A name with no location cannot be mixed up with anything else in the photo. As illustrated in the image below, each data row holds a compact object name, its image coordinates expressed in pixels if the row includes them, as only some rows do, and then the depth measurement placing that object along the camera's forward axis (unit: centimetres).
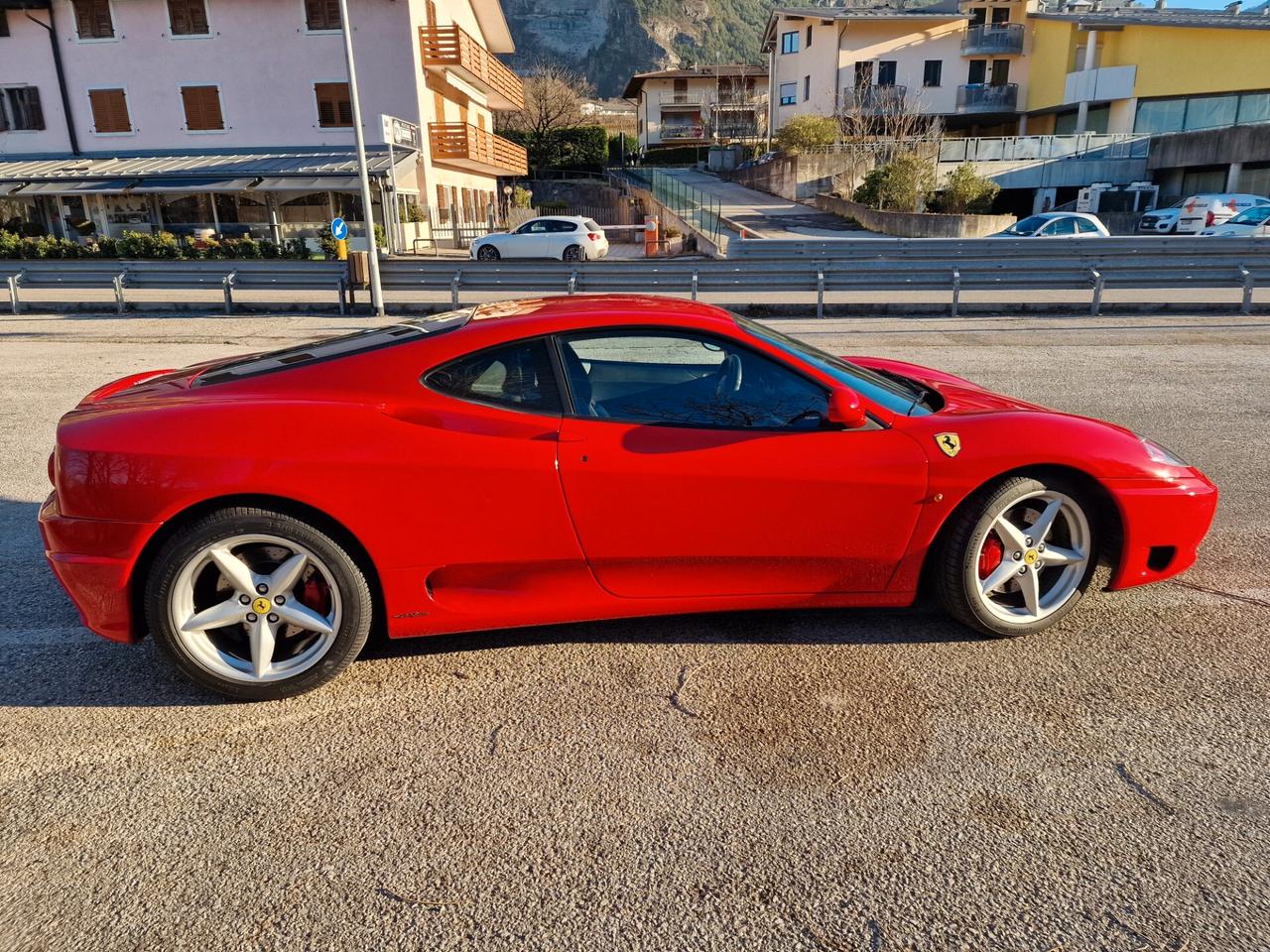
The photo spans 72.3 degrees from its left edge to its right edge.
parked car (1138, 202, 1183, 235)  2997
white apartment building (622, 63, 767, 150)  6706
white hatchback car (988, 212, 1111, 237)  2417
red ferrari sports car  302
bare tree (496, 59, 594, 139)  5659
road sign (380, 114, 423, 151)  1409
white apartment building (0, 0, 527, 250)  3105
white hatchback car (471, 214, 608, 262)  2562
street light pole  1467
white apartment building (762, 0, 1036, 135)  4925
